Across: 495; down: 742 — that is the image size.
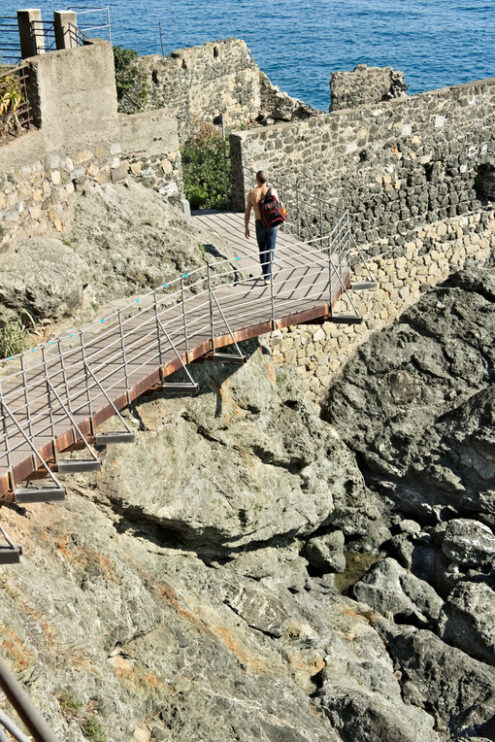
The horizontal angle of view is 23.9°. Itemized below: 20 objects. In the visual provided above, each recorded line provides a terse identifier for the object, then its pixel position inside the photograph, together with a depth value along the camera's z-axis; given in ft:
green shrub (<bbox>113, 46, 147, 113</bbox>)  94.68
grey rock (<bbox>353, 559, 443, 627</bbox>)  62.64
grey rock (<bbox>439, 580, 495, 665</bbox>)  60.54
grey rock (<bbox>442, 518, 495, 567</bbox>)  65.92
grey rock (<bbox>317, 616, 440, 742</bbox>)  50.85
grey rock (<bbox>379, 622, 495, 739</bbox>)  55.42
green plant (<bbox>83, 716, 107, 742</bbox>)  39.11
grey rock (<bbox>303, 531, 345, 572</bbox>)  66.03
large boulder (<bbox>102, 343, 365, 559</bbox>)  53.01
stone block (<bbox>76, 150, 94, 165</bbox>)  57.11
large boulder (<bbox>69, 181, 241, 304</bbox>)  55.62
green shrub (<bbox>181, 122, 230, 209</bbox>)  69.36
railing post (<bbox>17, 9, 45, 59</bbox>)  56.18
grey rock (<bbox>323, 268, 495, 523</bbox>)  71.10
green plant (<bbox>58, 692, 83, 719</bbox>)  39.27
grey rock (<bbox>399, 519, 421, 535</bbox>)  69.67
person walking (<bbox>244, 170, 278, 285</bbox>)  54.91
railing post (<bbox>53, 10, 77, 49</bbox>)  57.31
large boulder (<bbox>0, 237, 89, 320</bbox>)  50.03
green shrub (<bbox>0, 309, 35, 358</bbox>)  49.42
